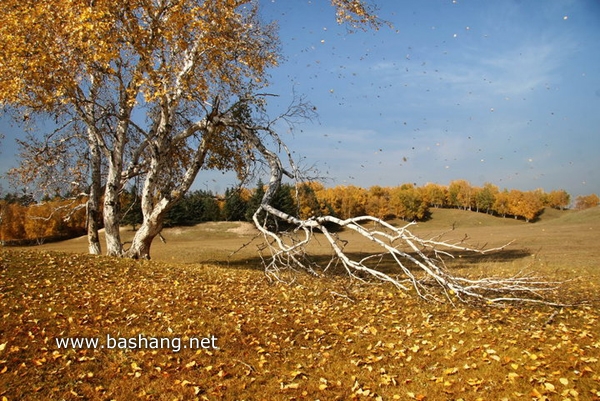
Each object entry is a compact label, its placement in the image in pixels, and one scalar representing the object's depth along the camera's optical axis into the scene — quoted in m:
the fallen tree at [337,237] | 9.34
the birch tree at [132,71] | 12.52
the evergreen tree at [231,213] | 62.37
